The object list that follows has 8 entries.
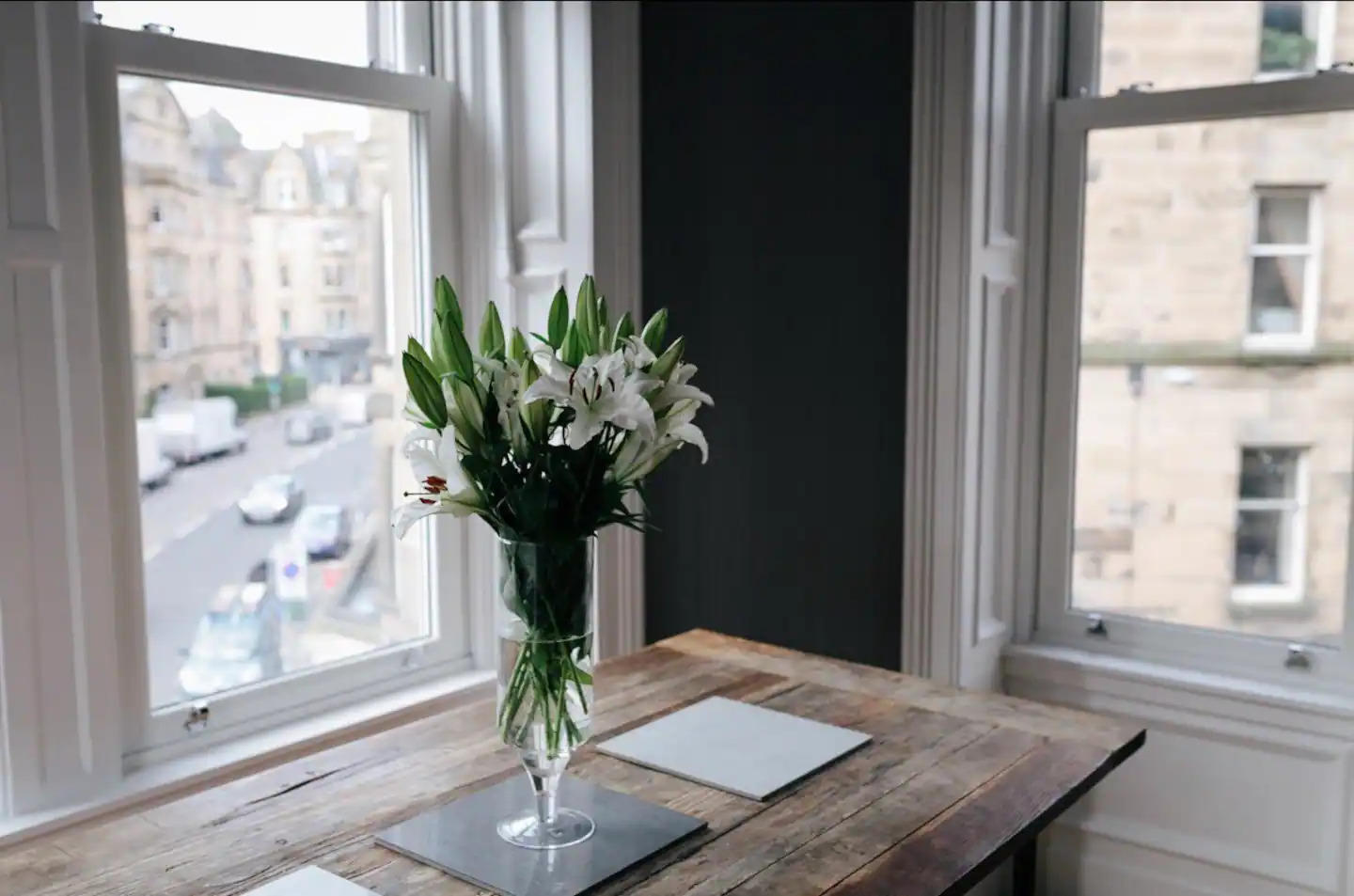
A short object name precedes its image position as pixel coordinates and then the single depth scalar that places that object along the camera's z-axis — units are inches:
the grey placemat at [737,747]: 61.2
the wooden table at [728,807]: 51.0
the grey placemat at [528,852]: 50.7
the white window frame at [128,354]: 73.7
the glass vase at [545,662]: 51.8
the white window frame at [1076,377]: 88.5
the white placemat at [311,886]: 49.0
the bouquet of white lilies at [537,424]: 49.3
